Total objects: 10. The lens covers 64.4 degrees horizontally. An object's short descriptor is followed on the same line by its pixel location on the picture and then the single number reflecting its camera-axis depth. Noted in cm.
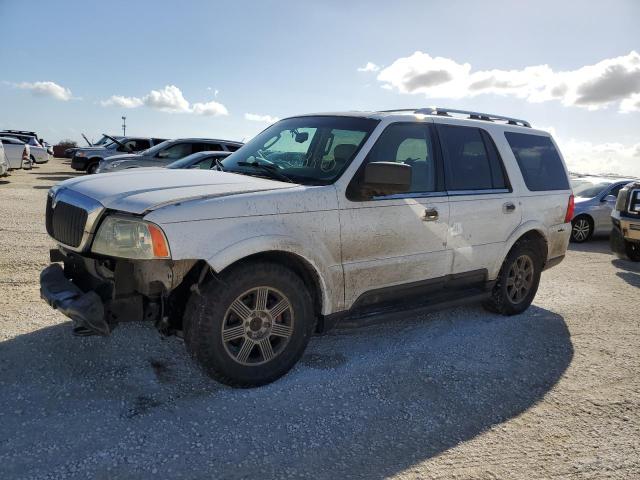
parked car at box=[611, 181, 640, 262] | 822
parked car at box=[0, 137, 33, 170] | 1856
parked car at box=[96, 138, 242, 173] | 1338
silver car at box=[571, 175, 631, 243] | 1137
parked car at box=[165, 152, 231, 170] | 1014
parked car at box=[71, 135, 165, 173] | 1922
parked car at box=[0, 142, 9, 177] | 1442
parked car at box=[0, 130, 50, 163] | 2538
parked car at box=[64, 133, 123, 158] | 2191
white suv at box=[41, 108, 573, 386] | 315
